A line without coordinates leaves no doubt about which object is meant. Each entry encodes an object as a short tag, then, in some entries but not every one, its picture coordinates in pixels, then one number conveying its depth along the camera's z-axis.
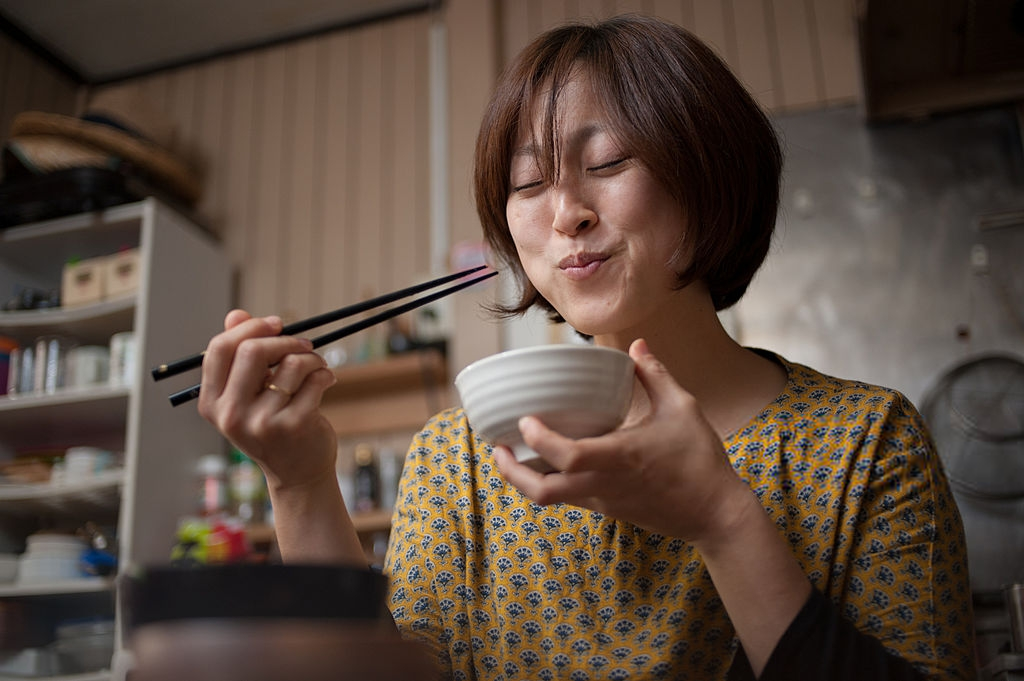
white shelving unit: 3.04
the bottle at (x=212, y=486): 3.28
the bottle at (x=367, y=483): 3.17
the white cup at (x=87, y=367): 3.30
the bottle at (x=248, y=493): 3.25
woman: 0.91
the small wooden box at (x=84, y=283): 3.35
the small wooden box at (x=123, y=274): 3.30
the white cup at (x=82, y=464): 3.14
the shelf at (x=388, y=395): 3.24
